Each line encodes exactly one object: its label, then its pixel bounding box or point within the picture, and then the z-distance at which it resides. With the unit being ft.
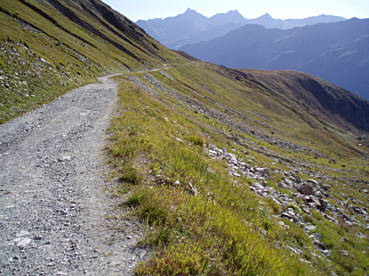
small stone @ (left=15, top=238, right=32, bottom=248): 11.97
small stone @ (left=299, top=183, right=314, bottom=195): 48.14
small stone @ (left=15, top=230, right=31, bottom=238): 12.77
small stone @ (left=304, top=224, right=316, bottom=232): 29.82
